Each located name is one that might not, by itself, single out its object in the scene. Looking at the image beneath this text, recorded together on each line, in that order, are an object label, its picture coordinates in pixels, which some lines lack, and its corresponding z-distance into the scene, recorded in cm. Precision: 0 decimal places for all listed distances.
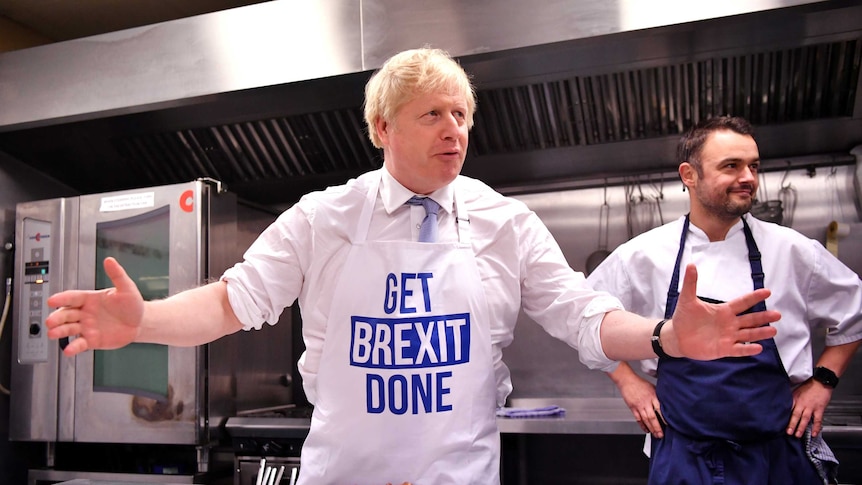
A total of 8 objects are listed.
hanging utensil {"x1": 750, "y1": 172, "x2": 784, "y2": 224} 302
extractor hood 251
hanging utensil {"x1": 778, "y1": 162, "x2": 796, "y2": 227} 310
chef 188
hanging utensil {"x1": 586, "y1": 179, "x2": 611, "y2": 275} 329
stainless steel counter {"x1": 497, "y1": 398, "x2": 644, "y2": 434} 251
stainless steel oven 292
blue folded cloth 274
